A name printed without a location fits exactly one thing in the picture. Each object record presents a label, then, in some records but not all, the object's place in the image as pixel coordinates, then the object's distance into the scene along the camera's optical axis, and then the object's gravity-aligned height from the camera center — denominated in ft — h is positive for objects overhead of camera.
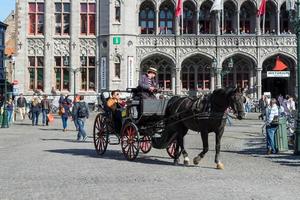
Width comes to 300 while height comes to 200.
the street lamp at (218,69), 133.28 +9.49
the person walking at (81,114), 65.00 -1.01
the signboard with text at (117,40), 133.49 +16.52
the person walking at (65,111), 80.07 -0.75
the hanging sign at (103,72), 135.23 +8.61
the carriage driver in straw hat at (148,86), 45.55 +1.72
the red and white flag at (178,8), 130.08 +23.90
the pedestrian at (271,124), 52.34 -1.82
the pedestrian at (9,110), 97.11 -0.74
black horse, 39.60 -0.75
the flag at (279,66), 128.94 +9.67
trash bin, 52.85 -3.02
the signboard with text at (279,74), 100.50 +6.11
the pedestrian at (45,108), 96.37 -0.36
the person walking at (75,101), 67.23 +0.63
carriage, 43.47 -1.59
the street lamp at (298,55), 50.78 +4.94
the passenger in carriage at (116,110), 48.06 -0.37
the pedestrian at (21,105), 108.58 +0.21
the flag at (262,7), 127.56 +23.63
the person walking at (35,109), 94.19 -0.53
